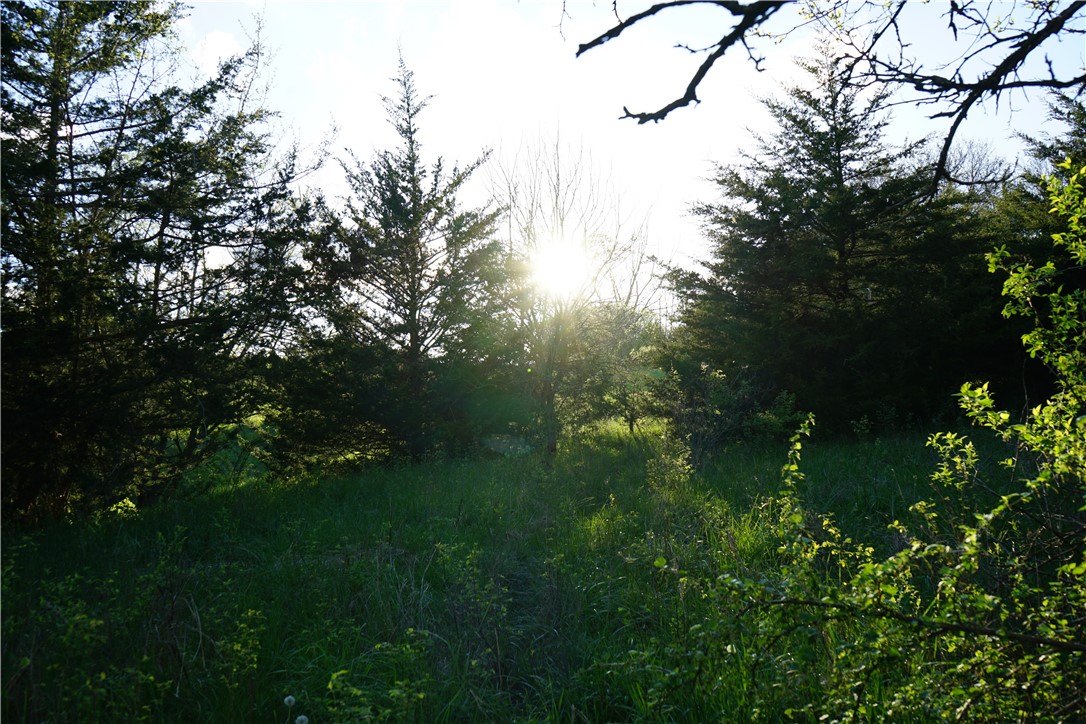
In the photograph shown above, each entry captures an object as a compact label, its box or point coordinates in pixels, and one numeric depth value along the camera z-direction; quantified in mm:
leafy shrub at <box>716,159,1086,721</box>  2342
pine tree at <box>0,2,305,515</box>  6102
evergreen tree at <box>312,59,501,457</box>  11109
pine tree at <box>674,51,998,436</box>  10047
